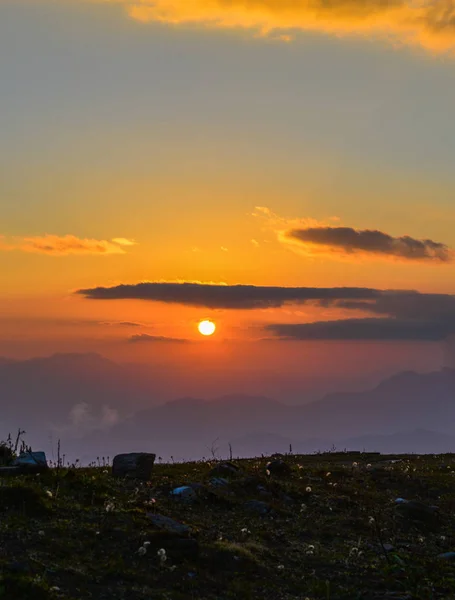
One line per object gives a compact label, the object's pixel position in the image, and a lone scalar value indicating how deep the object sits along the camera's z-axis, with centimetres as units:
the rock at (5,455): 2703
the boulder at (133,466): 2861
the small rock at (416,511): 2817
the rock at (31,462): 2509
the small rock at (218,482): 2802
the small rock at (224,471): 3034
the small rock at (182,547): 1984
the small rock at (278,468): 3318
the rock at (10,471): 2475
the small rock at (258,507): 2589
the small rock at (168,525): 2091
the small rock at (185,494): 2573
